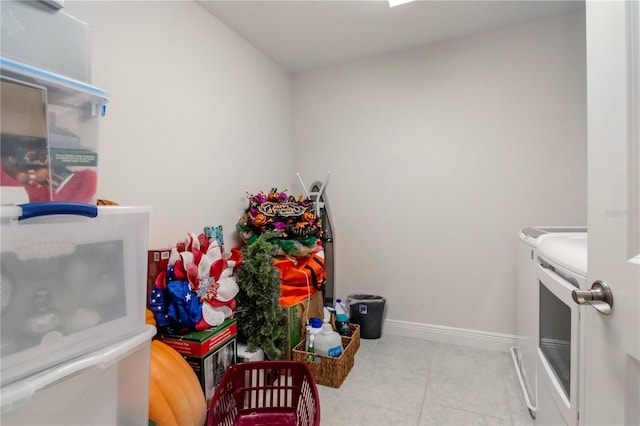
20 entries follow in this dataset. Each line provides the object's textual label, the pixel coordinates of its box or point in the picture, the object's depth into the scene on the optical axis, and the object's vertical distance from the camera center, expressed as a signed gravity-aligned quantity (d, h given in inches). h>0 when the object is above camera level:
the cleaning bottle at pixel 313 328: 75.7 -29.6
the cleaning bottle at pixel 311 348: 71.9 -33.5
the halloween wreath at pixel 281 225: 82.4 -3.4
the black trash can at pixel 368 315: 94.4 -32.8
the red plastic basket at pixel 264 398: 50.1 -32.5
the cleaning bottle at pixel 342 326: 86.6 -33.1
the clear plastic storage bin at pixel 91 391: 24.0 -16.7
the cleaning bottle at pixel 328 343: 72.3 -31.9
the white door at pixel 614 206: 22.1 +0.4
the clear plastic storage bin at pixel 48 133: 24.8 +7.5
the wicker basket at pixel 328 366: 69.9 -36.7
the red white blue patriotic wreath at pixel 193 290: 52.6 -14.2
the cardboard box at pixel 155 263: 54.9 -9.2
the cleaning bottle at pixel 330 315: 86.0 -30.1
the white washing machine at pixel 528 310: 56.7 -21.2
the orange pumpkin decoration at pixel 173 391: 42.5 -26.6
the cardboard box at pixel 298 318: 73.3 -28.2
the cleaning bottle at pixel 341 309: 91.9 -30.4
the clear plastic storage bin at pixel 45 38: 26.2 +16.7
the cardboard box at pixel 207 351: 51.5 -24.5
